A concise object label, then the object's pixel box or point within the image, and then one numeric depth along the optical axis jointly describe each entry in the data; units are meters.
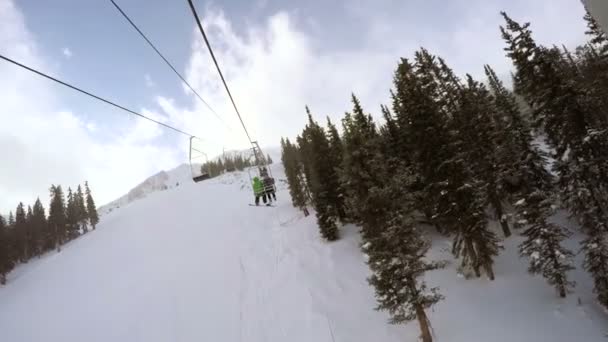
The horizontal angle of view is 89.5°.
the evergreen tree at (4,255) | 49.19
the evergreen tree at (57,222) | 67.38
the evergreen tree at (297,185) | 41.29
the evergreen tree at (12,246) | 56.38
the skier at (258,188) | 21.80
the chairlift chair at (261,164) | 22.27
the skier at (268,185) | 22.11
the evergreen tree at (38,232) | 65.56
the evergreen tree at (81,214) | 76.29
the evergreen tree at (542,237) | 15.88
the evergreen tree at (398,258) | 14.34
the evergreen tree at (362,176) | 15.48
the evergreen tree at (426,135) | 19.31
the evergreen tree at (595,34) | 21.52
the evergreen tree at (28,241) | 64.50
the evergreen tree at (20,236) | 61.95
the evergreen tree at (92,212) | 78.00
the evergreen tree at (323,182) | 29.09
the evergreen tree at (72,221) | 71.44
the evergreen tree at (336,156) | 31.50
